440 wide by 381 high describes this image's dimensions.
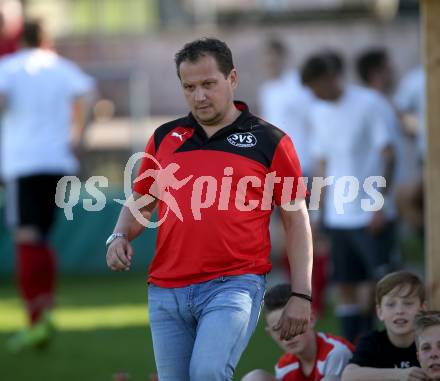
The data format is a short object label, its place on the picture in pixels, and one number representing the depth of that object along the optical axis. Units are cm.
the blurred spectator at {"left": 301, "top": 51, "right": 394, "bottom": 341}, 1711
